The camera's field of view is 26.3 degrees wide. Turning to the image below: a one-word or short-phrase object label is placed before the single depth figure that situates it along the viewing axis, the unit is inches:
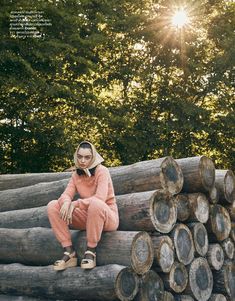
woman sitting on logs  229.9
